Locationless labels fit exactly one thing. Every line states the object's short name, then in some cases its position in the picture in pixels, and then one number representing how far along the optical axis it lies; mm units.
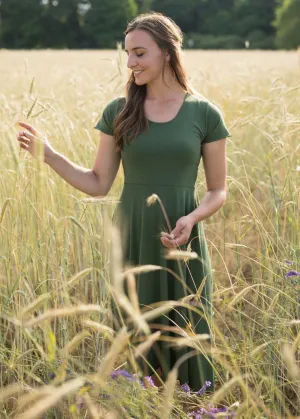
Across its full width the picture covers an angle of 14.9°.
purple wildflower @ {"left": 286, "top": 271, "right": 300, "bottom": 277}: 3307
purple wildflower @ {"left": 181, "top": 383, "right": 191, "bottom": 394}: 3391
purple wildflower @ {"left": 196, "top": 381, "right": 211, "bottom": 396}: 3320
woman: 3519
